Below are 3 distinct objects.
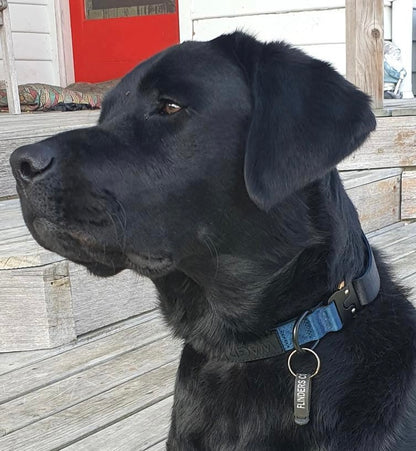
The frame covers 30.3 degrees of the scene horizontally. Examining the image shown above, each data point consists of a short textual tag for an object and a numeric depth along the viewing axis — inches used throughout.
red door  249.6
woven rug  223.1
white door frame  269.1
